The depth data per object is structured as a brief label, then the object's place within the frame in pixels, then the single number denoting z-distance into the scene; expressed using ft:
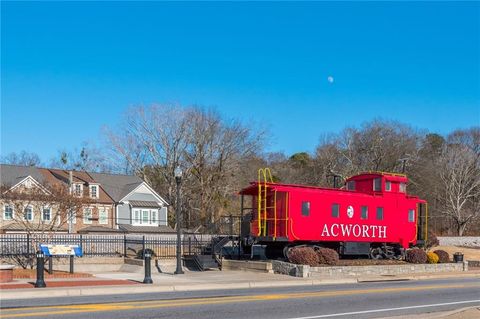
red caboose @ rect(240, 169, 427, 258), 95.14
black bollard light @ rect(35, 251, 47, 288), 62.18
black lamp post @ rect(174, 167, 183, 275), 84.12
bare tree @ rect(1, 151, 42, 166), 289.33
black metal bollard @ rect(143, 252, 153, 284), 68.85
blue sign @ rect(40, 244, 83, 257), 74.59
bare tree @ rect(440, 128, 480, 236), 230.07
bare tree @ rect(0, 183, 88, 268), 86.89
